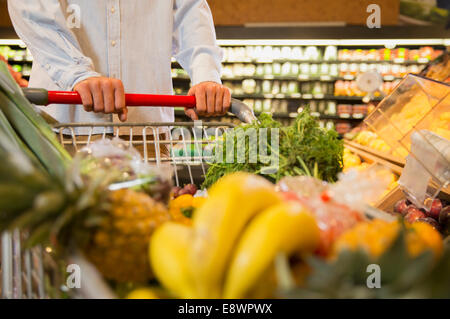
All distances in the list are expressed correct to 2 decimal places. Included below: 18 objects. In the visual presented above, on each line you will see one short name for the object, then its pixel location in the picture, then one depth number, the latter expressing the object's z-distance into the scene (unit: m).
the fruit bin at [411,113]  2.37
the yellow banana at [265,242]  0.51
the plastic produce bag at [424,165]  1.54
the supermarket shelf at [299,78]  7.61
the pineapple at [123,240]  0.58
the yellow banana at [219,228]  0.52
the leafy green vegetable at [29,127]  0.85
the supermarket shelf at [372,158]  2.80
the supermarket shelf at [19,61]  7.79
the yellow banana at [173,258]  0.55
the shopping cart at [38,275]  0.55
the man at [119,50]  1.45
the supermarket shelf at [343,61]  7.38
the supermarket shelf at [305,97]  7.70
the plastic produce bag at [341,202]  0.60
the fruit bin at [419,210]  1.96
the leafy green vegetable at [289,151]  1.22
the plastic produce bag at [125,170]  0.73
